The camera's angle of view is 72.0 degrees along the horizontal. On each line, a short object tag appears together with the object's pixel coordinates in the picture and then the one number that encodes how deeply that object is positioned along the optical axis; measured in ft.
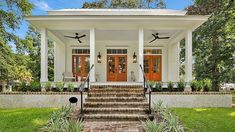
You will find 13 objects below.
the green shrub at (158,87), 24.61
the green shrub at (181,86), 24.99
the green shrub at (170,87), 24.93
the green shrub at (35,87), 24.73
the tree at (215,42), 35.24
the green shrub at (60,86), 24.41
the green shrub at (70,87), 24.43
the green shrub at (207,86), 24.89
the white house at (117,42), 25.67
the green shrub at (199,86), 24.86
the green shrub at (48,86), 24.82
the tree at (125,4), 57.32
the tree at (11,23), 33.70
